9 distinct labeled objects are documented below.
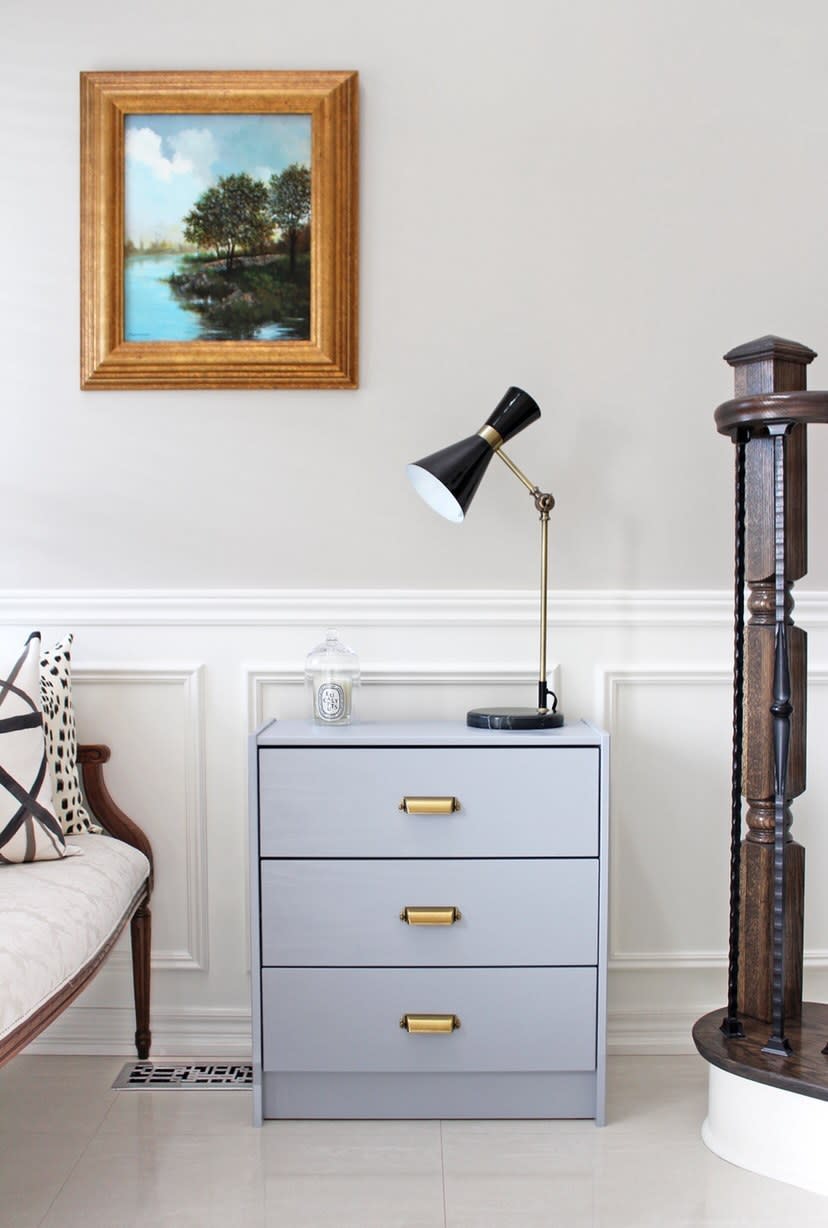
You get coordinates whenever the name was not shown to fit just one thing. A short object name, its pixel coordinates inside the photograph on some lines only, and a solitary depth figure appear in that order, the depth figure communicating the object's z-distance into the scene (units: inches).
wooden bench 58.6
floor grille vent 85.5
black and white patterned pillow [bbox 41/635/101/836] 83.7
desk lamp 79.7
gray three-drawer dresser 78.0
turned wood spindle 73.0
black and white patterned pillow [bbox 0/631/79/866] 74.0
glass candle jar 83.0
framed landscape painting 86.6
